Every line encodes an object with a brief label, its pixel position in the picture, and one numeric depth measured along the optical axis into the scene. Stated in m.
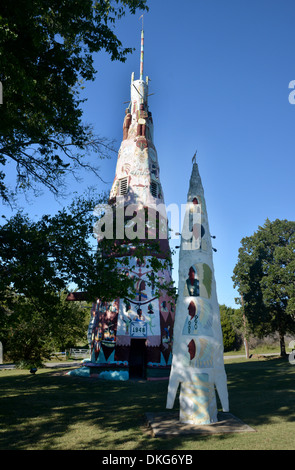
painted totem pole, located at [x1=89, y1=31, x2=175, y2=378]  19.88
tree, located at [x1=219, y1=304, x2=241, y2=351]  47.97
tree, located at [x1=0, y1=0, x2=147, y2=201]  7.36
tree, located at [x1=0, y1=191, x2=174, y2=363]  10.12
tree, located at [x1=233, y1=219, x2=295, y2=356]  30.78
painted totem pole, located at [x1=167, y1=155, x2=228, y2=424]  9.70
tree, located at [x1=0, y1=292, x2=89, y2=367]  21.06
